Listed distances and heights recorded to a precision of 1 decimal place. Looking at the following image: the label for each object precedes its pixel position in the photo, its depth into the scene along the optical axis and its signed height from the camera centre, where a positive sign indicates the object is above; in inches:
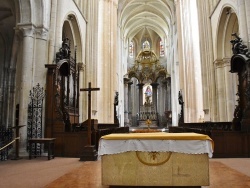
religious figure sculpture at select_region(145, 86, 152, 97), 1499.5 +128.0
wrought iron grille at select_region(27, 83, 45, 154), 329.7 +1.4
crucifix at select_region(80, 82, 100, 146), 298.4 +3.7
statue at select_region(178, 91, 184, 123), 808.9 +13.9
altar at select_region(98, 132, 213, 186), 151.3 -29.3
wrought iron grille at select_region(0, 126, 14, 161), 342.3 -32.2
